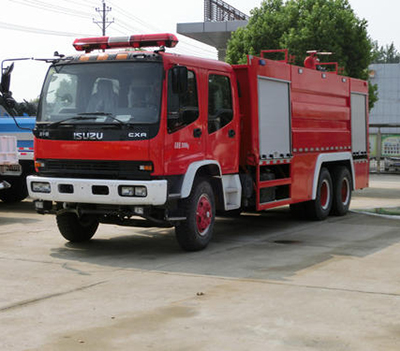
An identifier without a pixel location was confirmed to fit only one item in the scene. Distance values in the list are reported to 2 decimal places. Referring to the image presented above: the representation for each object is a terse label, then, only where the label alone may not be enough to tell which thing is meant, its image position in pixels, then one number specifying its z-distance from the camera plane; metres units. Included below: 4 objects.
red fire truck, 9.33
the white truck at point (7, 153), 14.05
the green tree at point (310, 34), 27.19
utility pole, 60.51
